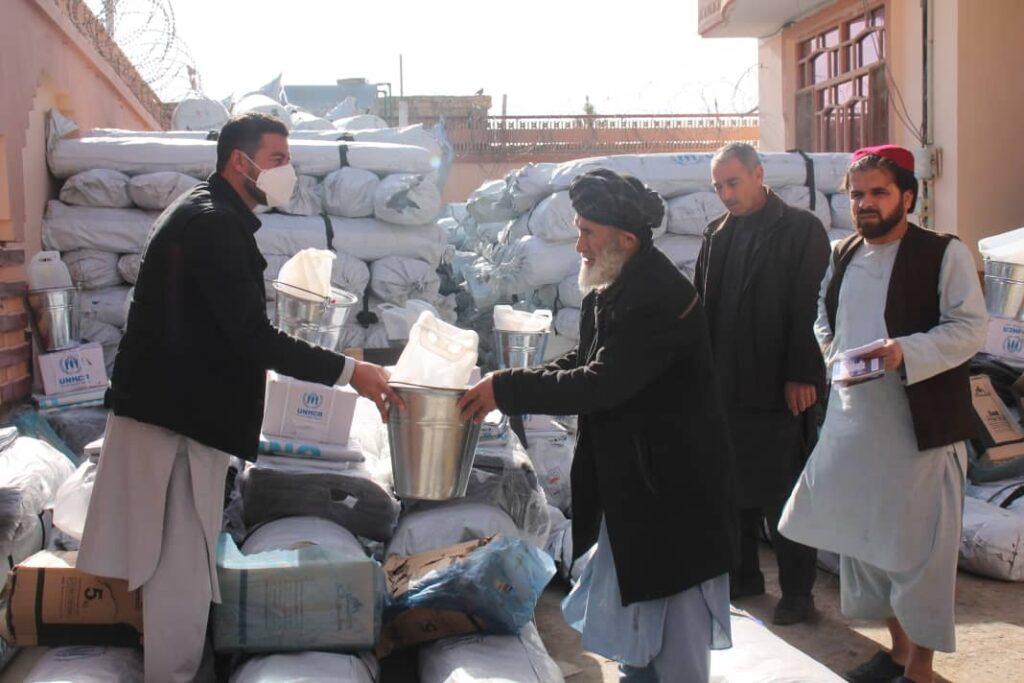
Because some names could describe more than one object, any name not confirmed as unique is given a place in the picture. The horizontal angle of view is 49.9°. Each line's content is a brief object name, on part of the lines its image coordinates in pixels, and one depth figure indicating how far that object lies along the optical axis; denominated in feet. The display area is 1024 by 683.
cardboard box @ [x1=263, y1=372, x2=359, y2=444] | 13.52
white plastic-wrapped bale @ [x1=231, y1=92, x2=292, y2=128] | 29.17
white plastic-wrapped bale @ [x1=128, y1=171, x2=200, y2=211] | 21.63
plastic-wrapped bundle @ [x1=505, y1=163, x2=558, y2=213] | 24.18
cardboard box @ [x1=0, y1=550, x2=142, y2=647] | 10.69
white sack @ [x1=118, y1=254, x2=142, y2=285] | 21.52
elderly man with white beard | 8.64
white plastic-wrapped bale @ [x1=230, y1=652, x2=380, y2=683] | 9.56
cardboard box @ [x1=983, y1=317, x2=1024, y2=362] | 19.43
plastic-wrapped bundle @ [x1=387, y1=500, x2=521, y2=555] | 12.98
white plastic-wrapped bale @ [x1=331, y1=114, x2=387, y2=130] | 33.17
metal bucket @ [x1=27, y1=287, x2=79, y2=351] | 19.24
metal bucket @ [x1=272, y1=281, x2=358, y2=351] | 13.14
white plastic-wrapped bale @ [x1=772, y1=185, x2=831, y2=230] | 23.08
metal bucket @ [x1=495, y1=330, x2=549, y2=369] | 16.16
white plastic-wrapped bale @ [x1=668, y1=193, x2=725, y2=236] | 22.76
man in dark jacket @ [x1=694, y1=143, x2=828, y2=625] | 14.11
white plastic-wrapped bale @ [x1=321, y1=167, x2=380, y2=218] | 22.82
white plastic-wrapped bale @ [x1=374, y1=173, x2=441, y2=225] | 22.48
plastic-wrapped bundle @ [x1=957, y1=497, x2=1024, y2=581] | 15.16
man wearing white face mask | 9.66
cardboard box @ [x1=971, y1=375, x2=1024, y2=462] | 17.69
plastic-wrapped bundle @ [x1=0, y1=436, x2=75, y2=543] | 12.35
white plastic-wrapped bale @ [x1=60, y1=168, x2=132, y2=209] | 21.72
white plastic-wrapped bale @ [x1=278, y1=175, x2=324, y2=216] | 22.91
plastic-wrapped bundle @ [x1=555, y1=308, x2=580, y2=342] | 22.70
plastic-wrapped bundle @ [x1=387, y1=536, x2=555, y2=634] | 10.84
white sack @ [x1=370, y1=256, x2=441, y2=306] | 22.76
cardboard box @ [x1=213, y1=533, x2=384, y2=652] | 10.42
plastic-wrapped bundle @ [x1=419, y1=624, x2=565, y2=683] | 9.93
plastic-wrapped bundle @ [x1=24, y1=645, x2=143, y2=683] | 9.78
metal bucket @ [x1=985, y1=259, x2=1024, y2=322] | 18.97
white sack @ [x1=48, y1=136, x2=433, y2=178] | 22.15
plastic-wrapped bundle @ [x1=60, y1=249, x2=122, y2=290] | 21.38
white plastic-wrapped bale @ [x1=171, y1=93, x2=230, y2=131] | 29.50
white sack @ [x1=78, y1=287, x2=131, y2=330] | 21.42
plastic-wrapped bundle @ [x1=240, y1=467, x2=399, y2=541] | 12.90
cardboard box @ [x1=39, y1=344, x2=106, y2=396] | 18.61
